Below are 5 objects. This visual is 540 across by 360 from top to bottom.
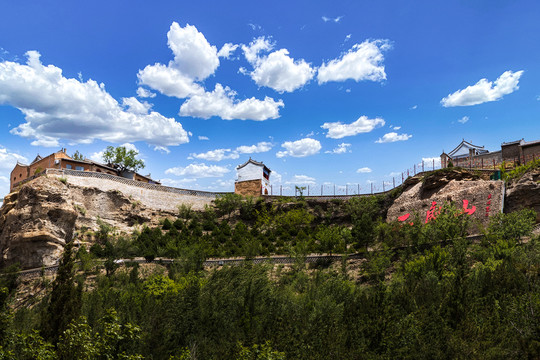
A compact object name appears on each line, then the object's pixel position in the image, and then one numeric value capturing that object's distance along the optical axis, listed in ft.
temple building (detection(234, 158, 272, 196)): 154.51
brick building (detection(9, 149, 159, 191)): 134.25
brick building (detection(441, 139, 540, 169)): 122.31
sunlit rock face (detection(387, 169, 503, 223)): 92.75
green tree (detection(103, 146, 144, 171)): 159.94
